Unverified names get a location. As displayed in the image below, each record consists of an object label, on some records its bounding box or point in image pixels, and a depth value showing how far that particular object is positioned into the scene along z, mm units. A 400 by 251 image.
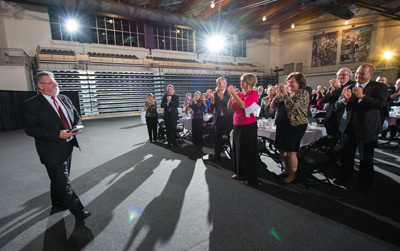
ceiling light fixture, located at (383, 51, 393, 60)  13914
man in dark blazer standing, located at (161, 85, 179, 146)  5129
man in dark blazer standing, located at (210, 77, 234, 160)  3936
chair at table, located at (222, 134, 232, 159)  4105
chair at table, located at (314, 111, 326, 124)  5594
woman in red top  2652
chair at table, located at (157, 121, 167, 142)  5949
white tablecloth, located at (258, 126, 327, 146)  3498
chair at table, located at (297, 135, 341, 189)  2752
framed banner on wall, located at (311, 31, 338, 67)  16547
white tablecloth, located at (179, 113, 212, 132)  5680
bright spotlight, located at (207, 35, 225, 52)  16656
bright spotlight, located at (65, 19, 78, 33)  11852
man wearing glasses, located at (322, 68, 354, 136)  3006
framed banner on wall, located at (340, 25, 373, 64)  14898
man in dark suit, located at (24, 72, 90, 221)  1823
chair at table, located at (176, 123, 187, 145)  5692
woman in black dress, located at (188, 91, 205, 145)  5180
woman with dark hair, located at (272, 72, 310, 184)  2594
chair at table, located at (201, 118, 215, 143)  5645
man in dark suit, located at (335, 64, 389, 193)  2396
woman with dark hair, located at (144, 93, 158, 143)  5531
